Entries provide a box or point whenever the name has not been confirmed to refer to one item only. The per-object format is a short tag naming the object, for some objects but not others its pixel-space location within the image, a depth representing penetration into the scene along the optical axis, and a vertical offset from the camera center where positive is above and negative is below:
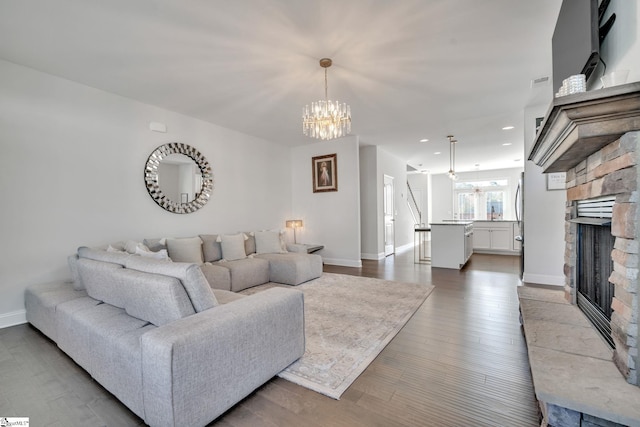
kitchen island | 5.58 -0.77
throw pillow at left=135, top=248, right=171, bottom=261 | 2.43 -0.40
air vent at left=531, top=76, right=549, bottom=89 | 3.33 +1.56
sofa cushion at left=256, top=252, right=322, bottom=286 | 4.41 -0.96
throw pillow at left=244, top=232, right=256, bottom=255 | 5.00 -0.62
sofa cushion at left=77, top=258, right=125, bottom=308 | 2.08 -0.56
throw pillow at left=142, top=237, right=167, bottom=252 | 3.77 -0.45
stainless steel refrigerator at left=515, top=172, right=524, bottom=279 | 4.50 -0.55
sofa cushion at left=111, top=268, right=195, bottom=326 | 1.68 -0.55
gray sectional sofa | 1.40 -0.77
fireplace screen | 1.77 -0.52
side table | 5.41 -0.77
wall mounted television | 1.58 +1.08
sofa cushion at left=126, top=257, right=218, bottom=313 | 1.74 -0.45
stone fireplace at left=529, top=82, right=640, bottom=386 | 1.29 +0.20
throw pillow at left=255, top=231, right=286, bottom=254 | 5.13 -0.62
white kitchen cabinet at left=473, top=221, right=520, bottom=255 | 7.44 -0.84
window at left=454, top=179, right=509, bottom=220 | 10.90 +0.35
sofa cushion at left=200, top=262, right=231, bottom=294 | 3.69 -0.89
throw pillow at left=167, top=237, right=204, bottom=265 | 3.90 -0.56
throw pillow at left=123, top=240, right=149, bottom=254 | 3.23 -0.42
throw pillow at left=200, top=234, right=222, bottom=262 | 4.36 -0.60
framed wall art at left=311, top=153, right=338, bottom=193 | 6.22 +0.86
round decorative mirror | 4.10 +0.54
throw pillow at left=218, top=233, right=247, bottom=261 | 4.50 -0.61
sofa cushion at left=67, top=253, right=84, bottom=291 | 2.82 -0.64
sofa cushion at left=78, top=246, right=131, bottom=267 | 2.25 -0.40
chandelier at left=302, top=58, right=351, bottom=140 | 3.10 +1.04
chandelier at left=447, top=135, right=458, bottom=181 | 6.44 +1.55
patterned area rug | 2.00 -1.21
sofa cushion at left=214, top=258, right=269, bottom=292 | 4.00 -0.95
